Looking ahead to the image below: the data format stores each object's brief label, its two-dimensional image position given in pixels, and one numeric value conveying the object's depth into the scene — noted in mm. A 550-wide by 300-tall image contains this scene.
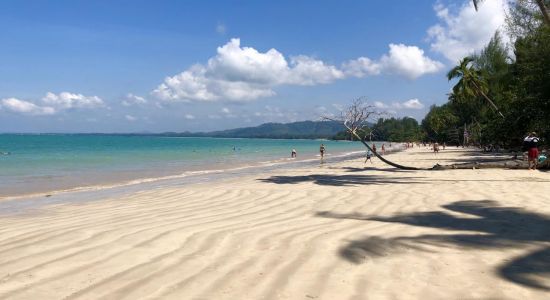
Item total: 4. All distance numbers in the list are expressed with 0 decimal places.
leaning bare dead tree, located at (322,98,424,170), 16078
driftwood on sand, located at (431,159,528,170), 16844
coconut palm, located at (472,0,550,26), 10131
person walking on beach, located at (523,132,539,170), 15651
